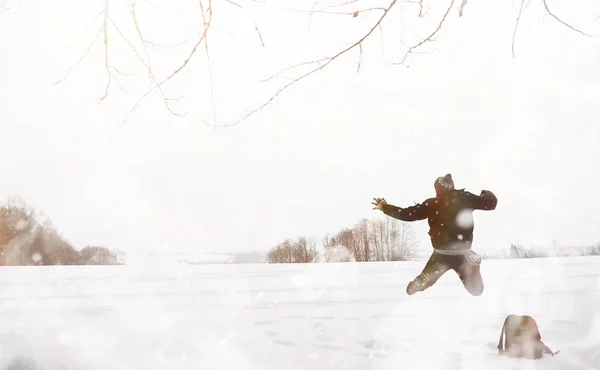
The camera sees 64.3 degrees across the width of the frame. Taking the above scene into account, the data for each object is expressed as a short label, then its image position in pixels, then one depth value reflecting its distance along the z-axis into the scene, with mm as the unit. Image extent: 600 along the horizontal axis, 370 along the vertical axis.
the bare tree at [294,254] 52812
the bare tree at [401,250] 51844
